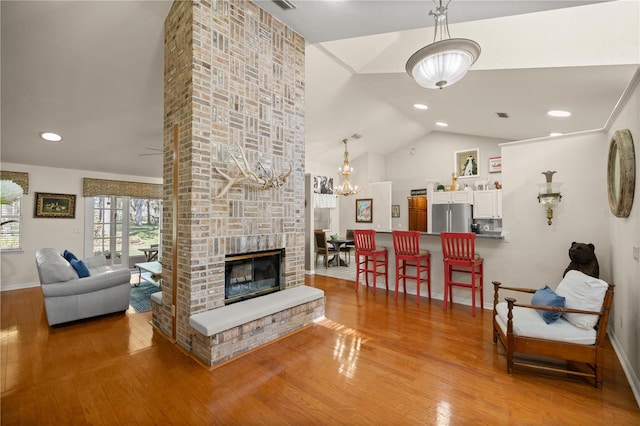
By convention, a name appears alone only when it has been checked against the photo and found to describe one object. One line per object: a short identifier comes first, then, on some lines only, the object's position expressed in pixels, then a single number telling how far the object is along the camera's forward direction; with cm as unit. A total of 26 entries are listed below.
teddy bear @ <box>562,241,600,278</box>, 293
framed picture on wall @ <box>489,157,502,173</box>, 724
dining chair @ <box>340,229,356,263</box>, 756
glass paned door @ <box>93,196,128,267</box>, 603
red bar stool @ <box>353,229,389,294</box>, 473
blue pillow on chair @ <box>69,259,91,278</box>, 371
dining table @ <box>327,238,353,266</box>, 707
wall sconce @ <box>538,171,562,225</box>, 336
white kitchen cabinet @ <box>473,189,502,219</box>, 690
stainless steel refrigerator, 712
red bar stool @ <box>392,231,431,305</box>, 416
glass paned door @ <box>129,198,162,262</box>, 657
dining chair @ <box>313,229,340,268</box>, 690
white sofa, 332
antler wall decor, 277
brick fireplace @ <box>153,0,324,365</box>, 261
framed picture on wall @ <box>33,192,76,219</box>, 518
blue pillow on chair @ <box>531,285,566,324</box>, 231
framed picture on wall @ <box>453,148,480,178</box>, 761
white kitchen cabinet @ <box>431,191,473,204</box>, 729
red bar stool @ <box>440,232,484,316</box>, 371
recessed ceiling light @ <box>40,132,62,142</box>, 414
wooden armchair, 213
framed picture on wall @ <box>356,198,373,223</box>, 912
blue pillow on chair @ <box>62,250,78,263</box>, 402
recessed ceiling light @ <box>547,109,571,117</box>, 448
